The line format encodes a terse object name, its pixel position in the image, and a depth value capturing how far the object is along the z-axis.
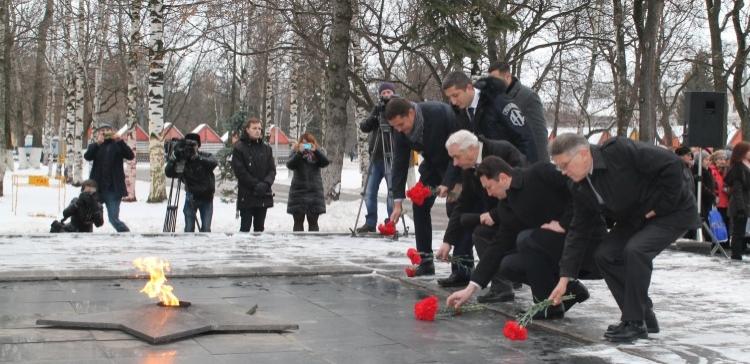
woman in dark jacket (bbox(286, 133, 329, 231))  14.95
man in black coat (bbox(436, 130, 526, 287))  8.27
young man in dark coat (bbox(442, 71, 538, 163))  8.99
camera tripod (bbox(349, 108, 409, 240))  14.06
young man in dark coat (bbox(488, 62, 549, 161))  9.39
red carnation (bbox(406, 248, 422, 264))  9.41
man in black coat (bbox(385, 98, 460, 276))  9.27
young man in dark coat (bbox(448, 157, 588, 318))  7.55
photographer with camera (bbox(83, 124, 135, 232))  15.12
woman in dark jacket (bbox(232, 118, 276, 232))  14.06
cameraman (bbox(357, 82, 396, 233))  13.59
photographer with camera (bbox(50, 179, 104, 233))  14.41
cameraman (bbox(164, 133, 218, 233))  14.31
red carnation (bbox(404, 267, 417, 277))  9.97
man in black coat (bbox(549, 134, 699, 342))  6.68
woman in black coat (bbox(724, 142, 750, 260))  12.62
